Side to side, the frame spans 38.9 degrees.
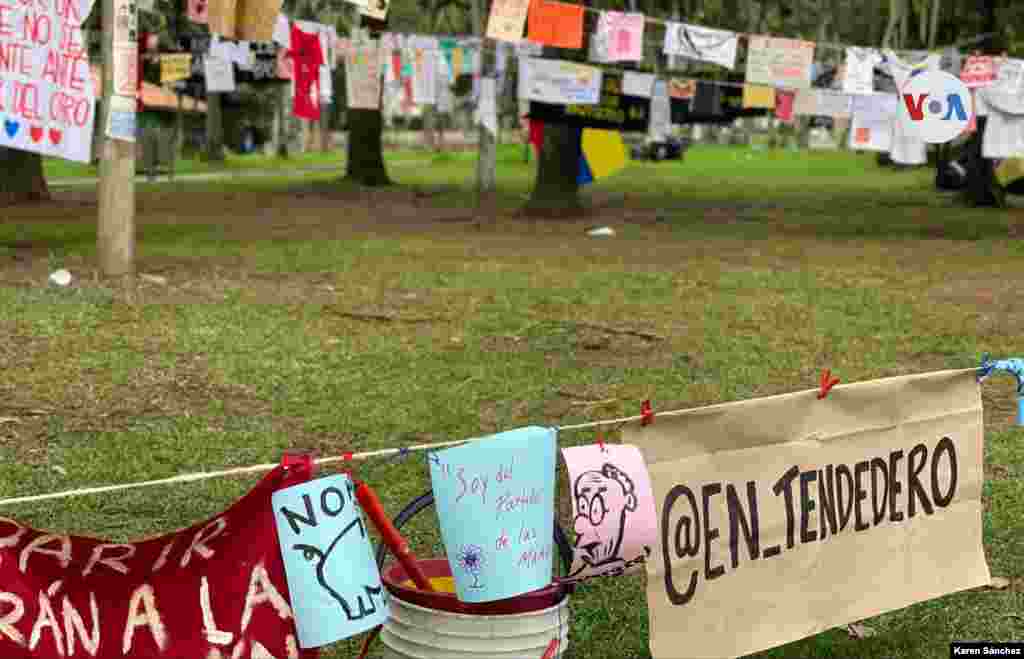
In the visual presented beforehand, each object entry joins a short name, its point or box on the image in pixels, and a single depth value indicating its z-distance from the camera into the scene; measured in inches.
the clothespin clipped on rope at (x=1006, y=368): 182.7
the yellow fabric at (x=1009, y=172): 957.3
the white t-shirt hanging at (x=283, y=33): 636.1
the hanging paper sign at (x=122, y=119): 426.0
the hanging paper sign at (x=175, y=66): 763.4
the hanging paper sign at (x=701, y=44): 628.7
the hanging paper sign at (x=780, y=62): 625.9
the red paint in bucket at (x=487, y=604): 142.6
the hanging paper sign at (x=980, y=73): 586.6
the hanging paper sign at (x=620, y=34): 633.6
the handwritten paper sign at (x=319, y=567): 136.6
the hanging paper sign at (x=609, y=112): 710.5
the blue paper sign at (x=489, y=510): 138.1
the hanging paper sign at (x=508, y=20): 548.1
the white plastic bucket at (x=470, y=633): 140.9
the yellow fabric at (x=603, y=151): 797.9
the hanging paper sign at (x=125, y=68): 422.9
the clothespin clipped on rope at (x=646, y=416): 148.8
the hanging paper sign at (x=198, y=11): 492.2
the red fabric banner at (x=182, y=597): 138.3
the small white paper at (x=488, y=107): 710.5
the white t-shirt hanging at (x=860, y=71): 605.6
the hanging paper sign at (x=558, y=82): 680.4
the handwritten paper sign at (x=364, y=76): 692.7
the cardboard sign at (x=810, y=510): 156.3
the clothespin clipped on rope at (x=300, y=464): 137.3
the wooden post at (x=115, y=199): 430.0
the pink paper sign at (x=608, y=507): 144.4
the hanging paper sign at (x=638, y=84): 726.5
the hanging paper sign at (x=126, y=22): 422.0
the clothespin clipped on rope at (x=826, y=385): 166.1
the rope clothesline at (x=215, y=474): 144.6
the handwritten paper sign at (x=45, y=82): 295.9
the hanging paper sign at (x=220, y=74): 732.0
